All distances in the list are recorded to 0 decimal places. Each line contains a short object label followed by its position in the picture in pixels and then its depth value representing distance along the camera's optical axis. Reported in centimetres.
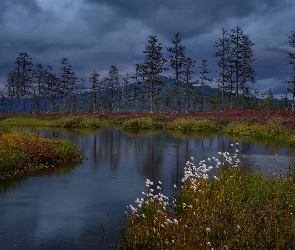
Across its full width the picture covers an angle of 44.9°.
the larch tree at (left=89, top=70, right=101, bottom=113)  10587
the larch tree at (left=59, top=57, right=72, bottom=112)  11379
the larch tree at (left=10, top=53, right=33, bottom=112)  10312
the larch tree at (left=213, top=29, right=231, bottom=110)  7206
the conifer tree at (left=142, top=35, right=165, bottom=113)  8094
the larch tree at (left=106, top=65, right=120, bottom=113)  11831
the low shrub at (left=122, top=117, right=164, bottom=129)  5162
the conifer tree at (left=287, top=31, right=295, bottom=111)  5754
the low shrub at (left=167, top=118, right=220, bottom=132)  4646
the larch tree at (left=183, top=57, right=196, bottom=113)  7857
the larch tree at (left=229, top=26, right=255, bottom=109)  7268
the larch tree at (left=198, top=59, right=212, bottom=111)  8344
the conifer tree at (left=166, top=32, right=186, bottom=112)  7625
